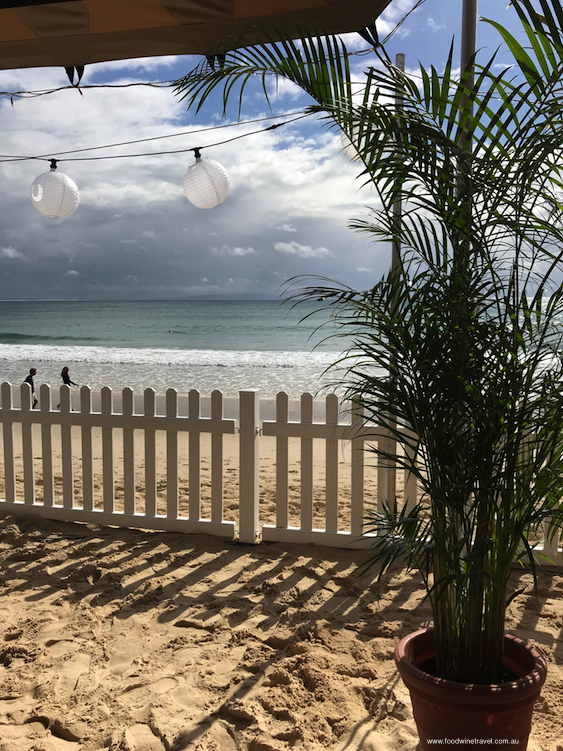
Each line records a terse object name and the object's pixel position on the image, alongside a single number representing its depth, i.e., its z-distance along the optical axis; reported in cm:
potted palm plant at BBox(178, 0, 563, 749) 171
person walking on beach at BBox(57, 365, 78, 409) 840
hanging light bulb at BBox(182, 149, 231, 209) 501
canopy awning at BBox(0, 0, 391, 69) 321
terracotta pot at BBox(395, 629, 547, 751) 166
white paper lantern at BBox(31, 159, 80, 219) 537
